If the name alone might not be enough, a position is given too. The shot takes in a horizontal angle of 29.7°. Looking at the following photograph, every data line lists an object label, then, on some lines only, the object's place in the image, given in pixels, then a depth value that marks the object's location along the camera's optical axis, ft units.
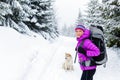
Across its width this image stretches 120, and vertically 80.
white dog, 31.34
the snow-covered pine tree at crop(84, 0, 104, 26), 90.42
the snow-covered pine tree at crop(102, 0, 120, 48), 35.58
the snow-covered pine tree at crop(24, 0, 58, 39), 74.90
